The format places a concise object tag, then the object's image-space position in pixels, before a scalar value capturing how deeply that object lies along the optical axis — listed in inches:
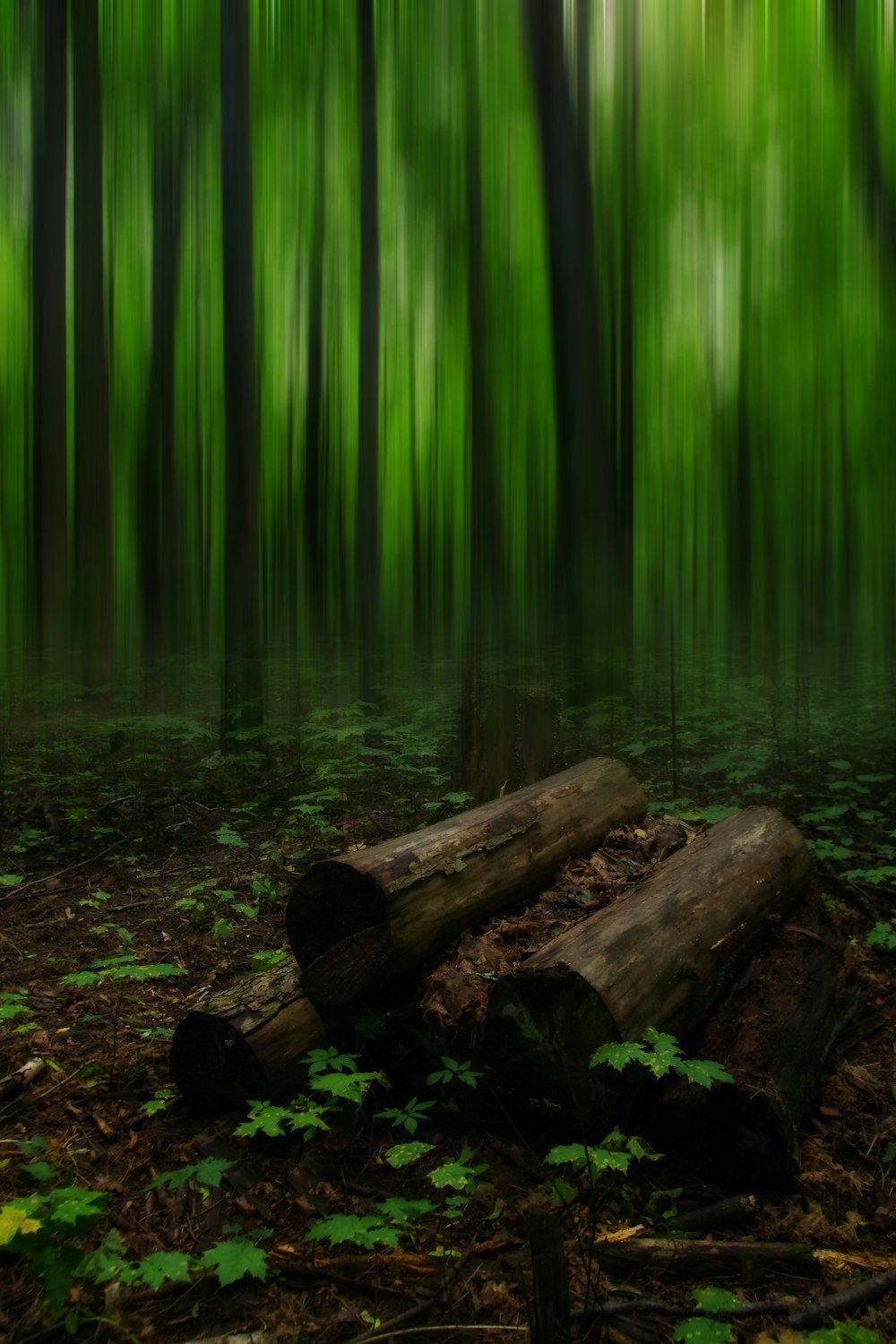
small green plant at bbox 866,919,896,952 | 167.8
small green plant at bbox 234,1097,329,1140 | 106.7
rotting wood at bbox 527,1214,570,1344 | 71.9
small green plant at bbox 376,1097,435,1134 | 111.2
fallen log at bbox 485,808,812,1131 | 111.0
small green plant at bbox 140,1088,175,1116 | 121.6
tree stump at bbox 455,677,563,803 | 251.4
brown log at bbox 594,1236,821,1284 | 91.2
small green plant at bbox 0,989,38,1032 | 142.7
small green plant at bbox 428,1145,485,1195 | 98.0
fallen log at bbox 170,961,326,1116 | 120.0
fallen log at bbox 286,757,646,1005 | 130.4
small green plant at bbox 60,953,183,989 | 122.5
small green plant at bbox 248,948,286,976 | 147.6
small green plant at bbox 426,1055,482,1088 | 117.3
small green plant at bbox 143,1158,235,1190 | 100.1
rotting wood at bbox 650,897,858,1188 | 107.9
